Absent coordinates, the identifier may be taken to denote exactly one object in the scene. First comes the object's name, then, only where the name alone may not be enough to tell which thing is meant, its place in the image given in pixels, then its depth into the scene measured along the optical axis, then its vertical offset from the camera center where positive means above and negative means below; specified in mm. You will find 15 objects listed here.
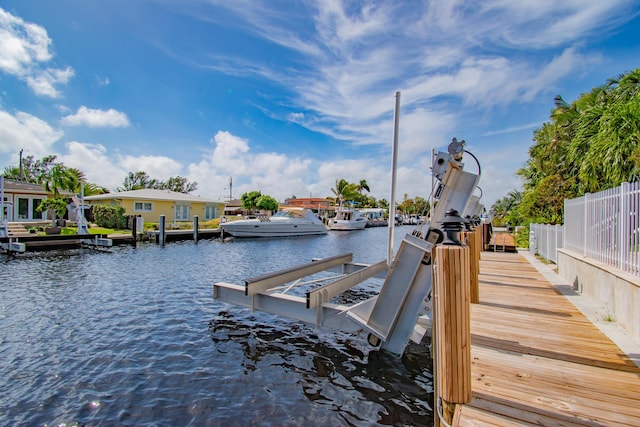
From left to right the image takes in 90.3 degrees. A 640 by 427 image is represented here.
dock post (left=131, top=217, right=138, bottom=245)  21967 -1292
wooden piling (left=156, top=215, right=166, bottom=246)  23078 -1283
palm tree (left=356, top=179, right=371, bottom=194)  85481 +8616
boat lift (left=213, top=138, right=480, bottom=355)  4281 -1111
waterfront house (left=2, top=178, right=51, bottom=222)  27875 +917
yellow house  32062 +1069
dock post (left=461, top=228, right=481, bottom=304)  5390 -1058
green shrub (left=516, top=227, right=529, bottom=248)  15927 -964
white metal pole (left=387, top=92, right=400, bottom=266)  5691 +1072
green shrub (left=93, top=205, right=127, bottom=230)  27891 -409
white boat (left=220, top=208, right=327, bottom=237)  29219 -970
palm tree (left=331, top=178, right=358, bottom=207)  69250 +5996
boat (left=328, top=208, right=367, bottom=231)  45594 -453
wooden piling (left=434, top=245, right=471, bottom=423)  2287 -783
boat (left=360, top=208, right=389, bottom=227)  64000 +231
